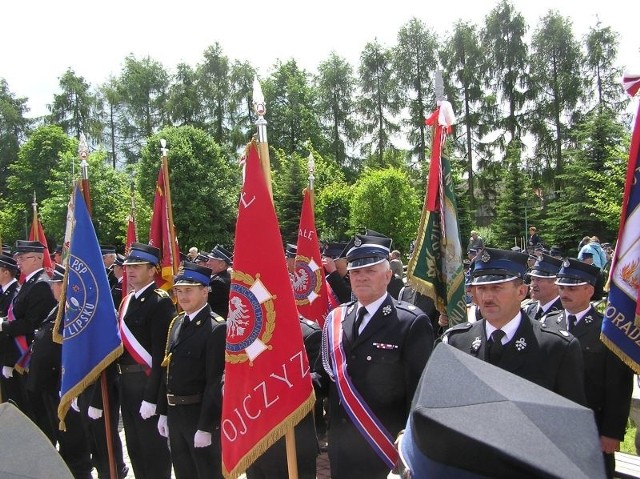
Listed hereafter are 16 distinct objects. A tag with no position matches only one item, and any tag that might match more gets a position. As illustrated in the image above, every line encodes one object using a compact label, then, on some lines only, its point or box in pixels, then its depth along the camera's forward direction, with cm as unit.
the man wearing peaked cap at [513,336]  342
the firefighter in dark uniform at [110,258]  1027
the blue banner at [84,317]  555
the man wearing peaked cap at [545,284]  567
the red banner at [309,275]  819
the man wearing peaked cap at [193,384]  476
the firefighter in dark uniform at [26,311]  693
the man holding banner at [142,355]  550
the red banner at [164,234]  933
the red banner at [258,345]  396
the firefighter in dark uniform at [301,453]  443
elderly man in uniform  390
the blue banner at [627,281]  399
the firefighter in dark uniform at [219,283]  859
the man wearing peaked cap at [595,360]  416
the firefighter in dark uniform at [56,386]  630
